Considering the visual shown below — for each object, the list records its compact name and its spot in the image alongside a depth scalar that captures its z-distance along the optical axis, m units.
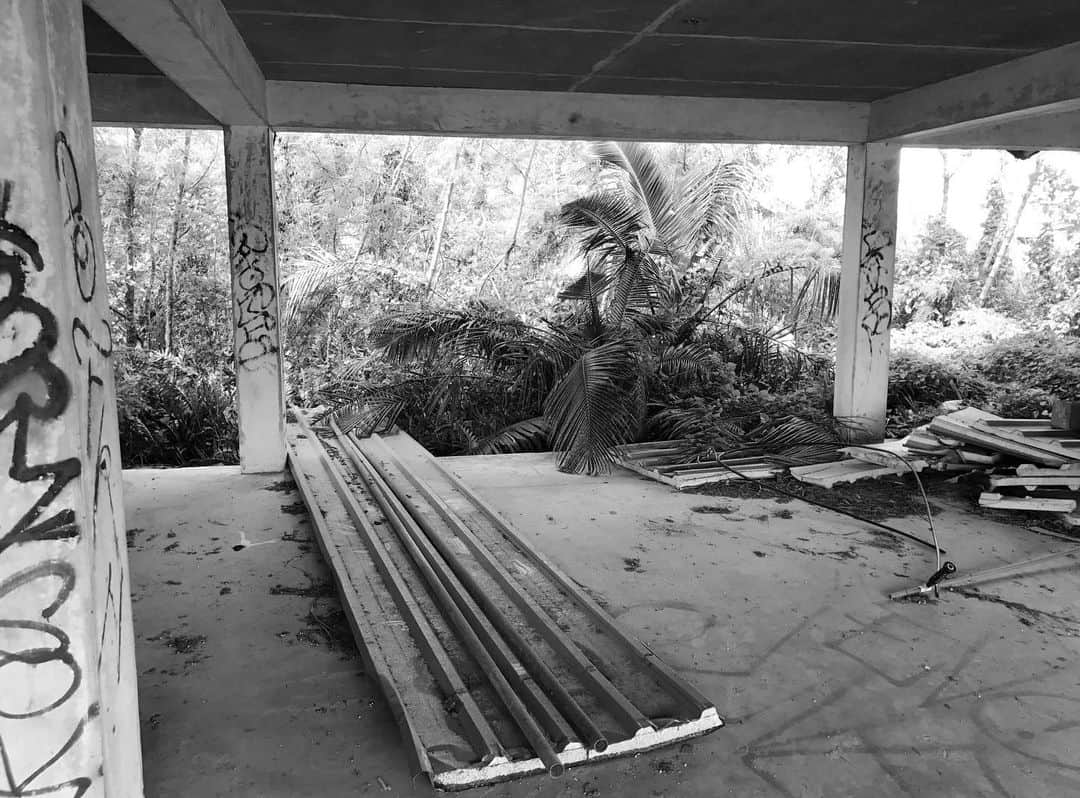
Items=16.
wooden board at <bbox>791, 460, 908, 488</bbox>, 7.37
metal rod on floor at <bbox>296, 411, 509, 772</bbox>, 3.09
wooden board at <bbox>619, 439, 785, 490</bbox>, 7.52
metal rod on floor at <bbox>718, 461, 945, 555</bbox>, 5.67
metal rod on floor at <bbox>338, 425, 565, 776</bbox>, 3.07
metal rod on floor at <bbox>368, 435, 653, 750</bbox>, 3.29
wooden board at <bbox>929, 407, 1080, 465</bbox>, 6.55
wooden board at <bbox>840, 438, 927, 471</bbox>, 7.58
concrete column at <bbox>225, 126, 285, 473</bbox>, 7.33
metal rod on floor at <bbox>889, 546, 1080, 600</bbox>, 4.79
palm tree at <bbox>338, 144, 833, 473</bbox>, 7.96
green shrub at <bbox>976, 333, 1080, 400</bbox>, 11.52
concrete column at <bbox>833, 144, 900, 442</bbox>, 8.45
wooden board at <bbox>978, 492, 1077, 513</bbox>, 6.14
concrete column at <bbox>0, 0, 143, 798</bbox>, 1.87
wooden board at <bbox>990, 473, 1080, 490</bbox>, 6.27
